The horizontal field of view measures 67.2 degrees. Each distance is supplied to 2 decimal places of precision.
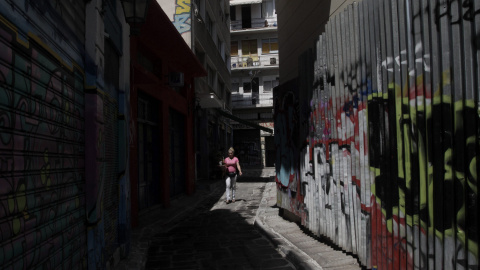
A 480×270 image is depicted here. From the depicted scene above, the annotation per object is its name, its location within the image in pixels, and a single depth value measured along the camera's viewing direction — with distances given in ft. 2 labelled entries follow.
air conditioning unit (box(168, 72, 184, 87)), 34.68
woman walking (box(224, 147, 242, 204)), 36.24
